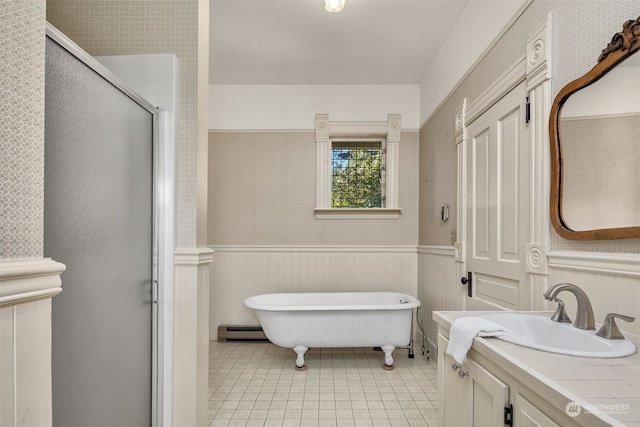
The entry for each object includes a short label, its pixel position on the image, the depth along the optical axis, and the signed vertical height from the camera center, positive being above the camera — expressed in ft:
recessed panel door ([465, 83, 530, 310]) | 5.74 +0.25
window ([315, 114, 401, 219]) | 12.35 +1.78
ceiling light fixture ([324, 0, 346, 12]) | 6.60 +4.10
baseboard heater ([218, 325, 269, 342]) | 11.90 -4.10
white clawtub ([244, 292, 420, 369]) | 9.16 -2.96
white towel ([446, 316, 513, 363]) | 3.47 -1.19
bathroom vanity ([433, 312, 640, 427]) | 2.14 -1.21
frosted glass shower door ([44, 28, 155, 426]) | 3.54 -0.32
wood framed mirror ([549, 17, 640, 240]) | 3.51 +0.81
